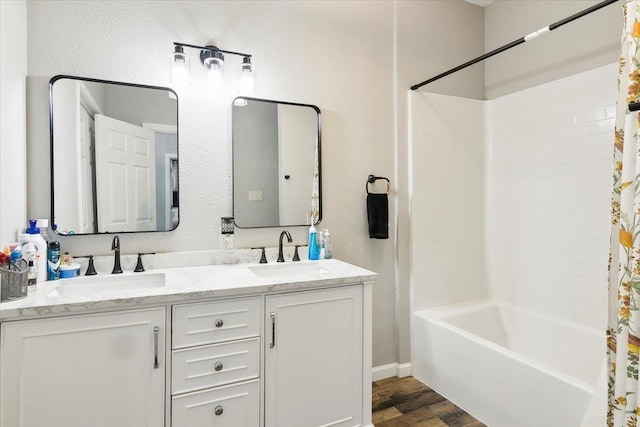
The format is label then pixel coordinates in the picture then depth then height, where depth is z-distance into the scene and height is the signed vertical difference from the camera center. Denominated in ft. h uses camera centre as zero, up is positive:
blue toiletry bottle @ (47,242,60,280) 5.62 -0.84
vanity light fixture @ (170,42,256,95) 6.46 +2.56
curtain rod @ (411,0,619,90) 5.18 +2.83
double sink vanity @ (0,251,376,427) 4.48 -2.03
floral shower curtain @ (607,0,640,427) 4.03 -0.49
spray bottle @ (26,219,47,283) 5.38 -0.63
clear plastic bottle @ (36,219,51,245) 5.54 -0.33
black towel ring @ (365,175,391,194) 8.32 +0.59
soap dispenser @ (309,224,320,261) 7.57 -0.83
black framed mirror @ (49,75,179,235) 6.00 +0.86
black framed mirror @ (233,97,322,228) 7.24 +0.87
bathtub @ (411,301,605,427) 5.70 -3.07
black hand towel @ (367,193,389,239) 8.11 -0.23
